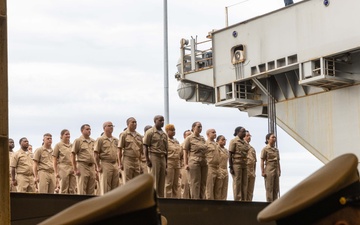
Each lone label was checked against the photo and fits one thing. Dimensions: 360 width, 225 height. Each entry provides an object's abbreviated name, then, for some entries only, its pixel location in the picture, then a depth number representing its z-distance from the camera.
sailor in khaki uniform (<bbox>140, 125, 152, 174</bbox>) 15.25
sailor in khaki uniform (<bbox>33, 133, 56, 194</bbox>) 16.55
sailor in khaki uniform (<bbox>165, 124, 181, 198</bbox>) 16.36
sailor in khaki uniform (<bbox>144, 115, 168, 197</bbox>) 14.82
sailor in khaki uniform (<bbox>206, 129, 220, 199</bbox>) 17.11
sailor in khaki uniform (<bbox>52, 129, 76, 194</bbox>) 15.73
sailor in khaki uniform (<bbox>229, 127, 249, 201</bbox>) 17.06
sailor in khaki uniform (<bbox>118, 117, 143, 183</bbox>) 14.79
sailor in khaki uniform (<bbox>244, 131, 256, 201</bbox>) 17.95
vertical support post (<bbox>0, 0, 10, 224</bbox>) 7.95
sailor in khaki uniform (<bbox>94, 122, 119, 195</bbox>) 14.88
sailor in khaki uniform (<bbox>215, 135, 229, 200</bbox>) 17.44
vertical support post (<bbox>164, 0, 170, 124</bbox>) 29.55
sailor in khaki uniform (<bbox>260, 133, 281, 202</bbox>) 18.78
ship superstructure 22.84
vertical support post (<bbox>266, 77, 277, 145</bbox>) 25.03
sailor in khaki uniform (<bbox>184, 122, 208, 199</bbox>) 16.16
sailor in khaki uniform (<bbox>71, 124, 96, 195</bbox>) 15.10
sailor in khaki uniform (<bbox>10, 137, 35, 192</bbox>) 16.73
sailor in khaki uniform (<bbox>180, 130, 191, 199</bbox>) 17.12
